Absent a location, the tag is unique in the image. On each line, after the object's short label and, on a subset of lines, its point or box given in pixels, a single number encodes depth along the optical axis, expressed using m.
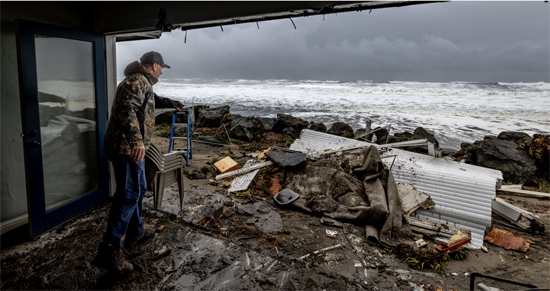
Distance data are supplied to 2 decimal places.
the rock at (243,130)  10.00
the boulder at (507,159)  6.92
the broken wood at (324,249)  3.41
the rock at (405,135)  10.37
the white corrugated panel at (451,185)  4.32
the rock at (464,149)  8.20
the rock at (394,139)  9.40
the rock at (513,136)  9.23
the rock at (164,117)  12.42
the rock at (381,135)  9.26
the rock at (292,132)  10.31
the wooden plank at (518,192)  5.94
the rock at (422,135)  9.16
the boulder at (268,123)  10.62
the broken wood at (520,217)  4.41
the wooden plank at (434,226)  4.11
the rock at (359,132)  10.39
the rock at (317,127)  10.85
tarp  4.10
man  2.74
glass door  3.14
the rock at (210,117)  11.66
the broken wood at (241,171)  5.91
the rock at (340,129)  10.31
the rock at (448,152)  8.69
